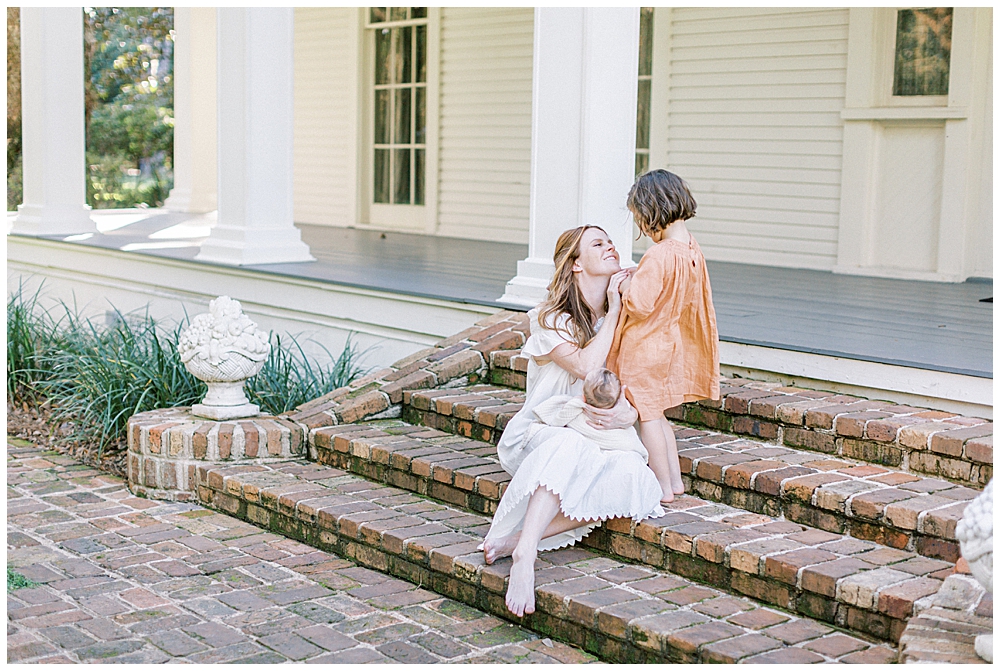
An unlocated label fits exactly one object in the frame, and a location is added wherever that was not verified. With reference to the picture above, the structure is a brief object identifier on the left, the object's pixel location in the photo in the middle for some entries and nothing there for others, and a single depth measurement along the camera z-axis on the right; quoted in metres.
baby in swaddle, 3.52
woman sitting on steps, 3.48
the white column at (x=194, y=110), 12.64
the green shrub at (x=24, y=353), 6.96
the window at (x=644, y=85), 8.56
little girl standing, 3.65
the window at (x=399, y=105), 10.75
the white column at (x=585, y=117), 5.18
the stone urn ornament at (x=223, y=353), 5.02
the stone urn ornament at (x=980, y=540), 2.42
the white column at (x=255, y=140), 7.16
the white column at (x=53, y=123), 9.25
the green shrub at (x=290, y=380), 5.82
